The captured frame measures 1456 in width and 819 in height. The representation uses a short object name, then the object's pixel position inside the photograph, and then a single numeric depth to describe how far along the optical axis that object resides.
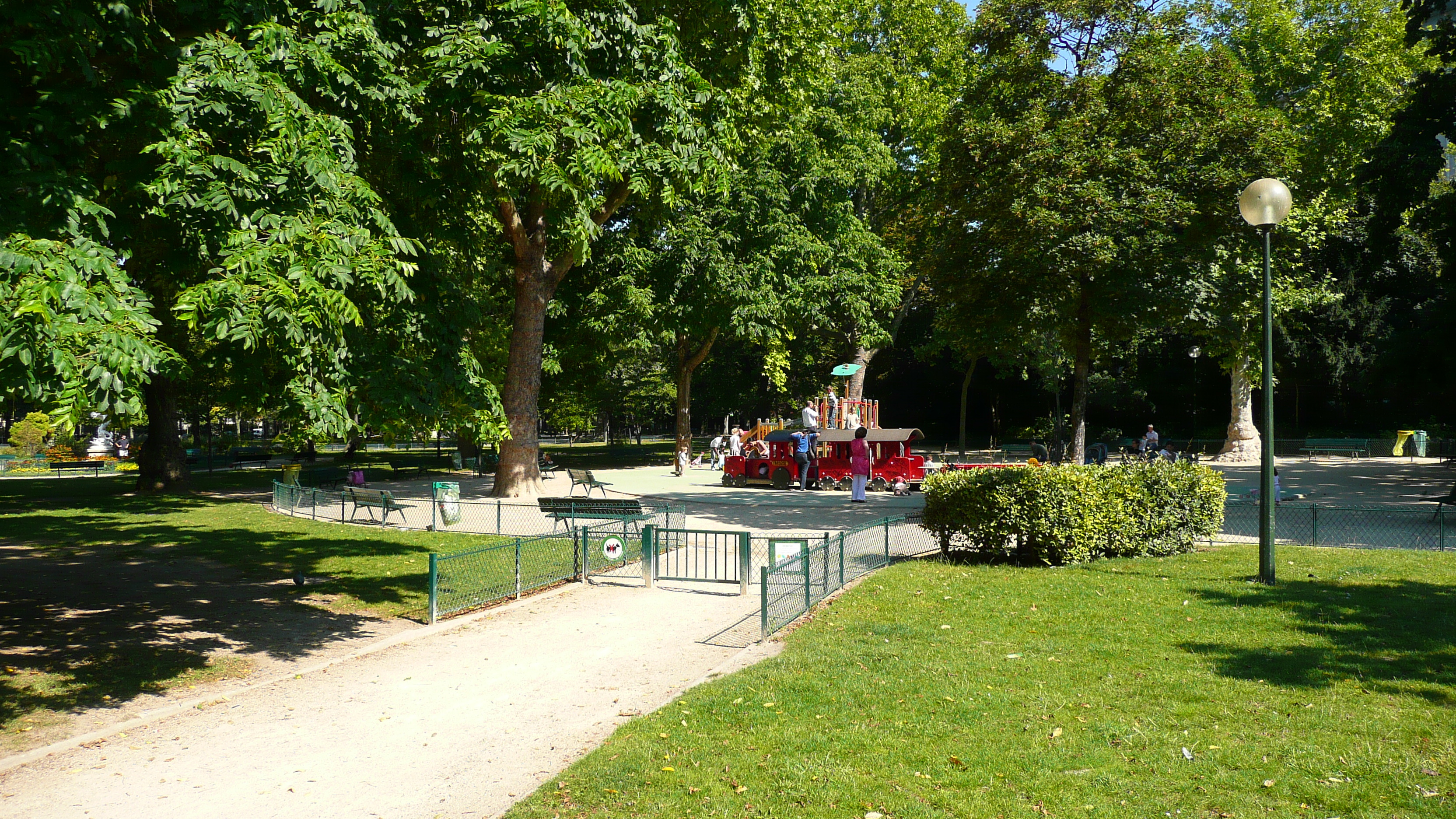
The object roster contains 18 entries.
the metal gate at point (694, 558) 12.23
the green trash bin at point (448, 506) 18.84
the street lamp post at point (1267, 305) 11.16
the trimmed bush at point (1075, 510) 12.77
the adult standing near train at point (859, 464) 21.94
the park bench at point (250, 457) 40.78
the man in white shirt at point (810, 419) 27.89
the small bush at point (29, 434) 45.34
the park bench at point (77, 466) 38.07
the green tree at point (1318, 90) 32.94
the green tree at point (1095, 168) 17.61
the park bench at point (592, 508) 14.59
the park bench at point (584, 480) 22.78
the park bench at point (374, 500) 19.52
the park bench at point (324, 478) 26.67
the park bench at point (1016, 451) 40.06
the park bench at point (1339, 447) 41.81
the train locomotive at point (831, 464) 25.23
